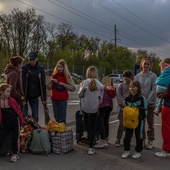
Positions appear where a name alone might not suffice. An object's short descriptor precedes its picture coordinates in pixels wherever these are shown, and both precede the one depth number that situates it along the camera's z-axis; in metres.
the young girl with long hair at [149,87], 6.62
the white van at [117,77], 50.10
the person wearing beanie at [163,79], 6.08
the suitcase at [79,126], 7.07
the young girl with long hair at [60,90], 7.25
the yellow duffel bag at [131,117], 5.98
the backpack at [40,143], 6.17
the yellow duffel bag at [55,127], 6.41
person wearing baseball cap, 7.15
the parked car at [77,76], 39.98
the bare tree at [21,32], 56.78
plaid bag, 6.27
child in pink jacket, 5.77
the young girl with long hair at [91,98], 6.30
